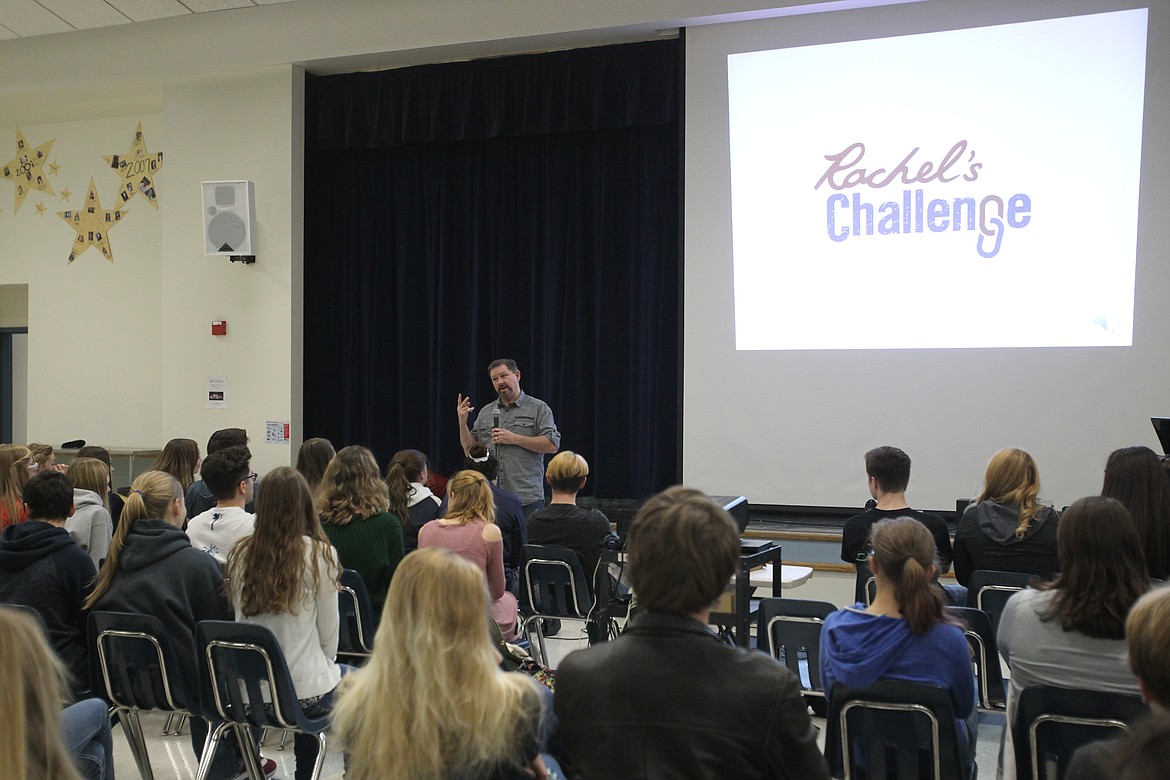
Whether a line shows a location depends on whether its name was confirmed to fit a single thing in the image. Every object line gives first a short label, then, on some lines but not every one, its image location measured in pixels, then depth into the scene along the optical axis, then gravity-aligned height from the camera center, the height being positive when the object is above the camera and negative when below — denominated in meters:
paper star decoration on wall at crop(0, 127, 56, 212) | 8.42 +1.58
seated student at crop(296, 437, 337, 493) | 4.29 -0.43
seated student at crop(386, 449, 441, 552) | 4.20 -0.57
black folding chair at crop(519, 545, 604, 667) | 3.99 -0.91
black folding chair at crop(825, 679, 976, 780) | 2.19 -0.82
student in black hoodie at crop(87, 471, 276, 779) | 2.90 -0.63
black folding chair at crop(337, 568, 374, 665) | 3.47 -0.92
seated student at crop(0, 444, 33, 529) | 3.86 -0.48
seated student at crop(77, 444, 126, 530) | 4.48 -0.48
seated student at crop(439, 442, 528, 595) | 4.19 -0.72
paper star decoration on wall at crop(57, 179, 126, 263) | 8.27 +1.10
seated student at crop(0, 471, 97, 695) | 2.91 -0.63
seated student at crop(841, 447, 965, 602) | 3.70 -0.55
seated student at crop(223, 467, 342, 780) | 2.79 -0.63
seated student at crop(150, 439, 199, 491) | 4.39 -0.45
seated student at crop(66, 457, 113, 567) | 3.77 -0.60
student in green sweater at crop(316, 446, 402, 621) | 3.66 -0.60
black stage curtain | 6.73 +0.77
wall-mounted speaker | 6.98 +0.97
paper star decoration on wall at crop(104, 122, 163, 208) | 8.10 +1.53
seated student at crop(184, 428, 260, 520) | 4.28 -0.57
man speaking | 5.90 -0.45
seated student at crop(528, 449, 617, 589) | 4.16 -0.68
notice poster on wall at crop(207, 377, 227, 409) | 7.33 -0.25
